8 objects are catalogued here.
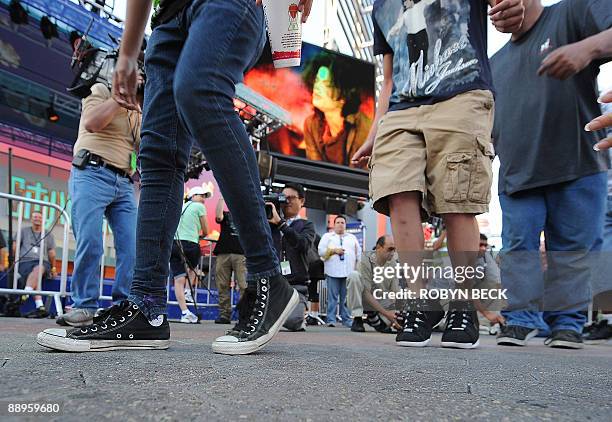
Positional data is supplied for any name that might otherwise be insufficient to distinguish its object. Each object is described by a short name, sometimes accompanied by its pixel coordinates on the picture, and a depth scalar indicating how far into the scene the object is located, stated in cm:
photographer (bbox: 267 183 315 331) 389
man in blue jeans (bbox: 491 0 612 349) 236
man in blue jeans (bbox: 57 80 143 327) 251
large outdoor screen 1176
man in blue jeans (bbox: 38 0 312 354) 126
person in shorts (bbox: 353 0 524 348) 186
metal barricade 396
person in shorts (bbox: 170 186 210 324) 514
